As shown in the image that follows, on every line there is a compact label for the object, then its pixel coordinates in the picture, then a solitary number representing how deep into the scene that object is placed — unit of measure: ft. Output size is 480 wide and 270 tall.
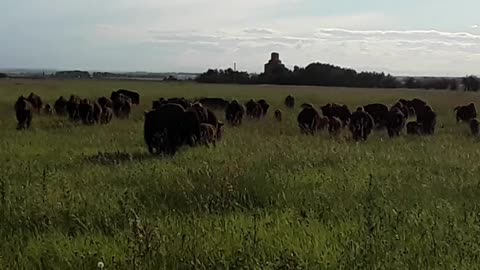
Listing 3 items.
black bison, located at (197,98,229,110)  115.44
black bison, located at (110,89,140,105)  130.01
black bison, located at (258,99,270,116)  103.56
